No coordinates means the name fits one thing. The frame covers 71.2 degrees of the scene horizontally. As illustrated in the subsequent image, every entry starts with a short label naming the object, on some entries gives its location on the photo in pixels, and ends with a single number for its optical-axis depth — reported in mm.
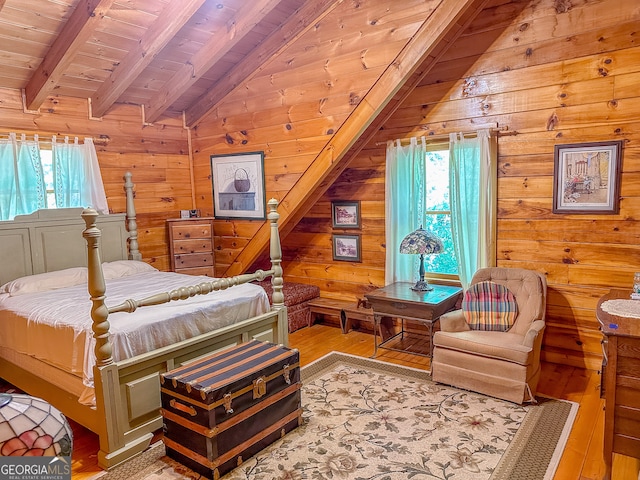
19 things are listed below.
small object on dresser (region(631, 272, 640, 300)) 2789
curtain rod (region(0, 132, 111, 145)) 3904
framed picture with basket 4660
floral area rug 2350
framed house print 3311
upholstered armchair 2986
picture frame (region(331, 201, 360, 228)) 4676
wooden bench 4432
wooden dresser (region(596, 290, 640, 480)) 2037
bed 2469
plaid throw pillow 3410
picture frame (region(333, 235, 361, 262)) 4723
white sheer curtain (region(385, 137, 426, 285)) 4129
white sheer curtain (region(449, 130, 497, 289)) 3734
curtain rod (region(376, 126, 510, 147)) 3709
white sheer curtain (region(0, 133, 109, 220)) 3844
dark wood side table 3619
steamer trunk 2326
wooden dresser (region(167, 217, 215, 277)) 4840
